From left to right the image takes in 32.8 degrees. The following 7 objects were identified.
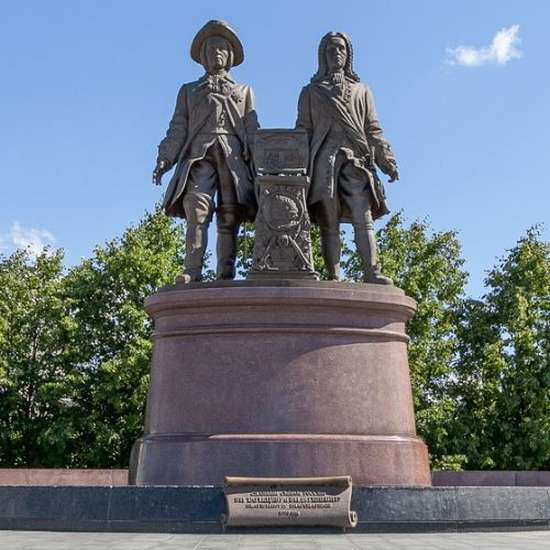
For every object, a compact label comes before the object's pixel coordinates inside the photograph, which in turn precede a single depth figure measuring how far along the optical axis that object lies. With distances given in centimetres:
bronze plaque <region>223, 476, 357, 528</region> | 905
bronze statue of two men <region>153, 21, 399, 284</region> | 1270
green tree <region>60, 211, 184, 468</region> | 3100
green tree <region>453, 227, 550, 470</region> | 3297
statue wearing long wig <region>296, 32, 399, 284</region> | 1267
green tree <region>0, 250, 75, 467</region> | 3250
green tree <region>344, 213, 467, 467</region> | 3241
